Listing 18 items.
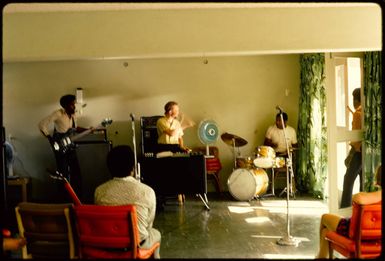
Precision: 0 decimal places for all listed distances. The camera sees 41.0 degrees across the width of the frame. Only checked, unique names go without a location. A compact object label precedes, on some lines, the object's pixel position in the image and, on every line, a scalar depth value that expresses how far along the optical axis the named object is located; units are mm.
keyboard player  7172
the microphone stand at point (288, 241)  5164
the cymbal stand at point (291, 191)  7665
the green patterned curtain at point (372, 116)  5797
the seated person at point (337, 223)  3625
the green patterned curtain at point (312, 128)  7543
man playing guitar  6879
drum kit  7203
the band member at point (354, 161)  6156
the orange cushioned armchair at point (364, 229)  3482
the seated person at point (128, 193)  3484
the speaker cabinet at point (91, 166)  7312
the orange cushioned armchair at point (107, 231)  3105
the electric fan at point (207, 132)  8055
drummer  7953
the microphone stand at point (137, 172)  4985
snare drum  7315
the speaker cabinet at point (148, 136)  7984
